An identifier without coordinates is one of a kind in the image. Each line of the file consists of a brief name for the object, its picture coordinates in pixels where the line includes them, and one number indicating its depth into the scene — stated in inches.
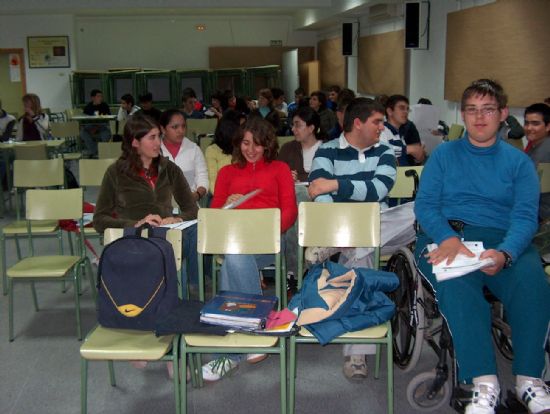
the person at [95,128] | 398.6
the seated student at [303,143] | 177.2
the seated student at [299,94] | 409.8
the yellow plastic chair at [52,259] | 133.6
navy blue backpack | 97.7
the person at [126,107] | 376.8
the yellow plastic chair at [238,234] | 115.0
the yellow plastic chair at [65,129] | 344.2
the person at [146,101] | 327.6
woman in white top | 169.9
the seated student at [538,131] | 164.4
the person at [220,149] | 180.9
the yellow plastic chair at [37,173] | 192.9
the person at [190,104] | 329.1
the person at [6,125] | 300.8
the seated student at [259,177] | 131.6
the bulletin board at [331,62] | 502.0
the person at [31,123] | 294.4
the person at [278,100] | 346.0
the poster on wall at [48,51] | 500.4
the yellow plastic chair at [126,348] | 92.0
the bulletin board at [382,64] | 369.4
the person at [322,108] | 244.2
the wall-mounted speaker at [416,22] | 320.8
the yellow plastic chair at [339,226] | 114.2
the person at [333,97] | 383.2
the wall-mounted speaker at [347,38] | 454.6
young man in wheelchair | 87.4
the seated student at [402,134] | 179.6
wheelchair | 96.0
